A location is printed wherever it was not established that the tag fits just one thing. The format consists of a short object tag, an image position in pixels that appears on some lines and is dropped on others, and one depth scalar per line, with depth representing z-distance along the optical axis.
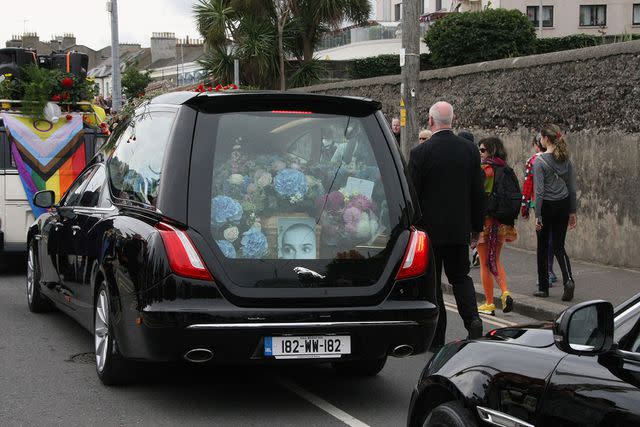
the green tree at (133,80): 75.81
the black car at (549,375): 3.17
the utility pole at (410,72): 15.13
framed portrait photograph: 6.29
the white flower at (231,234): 6.21
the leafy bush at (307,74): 38.47
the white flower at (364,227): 6.45
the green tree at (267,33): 38.81
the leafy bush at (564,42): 46.78
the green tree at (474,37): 41.28
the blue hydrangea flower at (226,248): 6.16
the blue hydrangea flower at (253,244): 6.21
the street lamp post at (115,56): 28.32
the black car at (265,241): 6.06
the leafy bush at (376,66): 44.12
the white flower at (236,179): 6.32
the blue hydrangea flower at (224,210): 6.23
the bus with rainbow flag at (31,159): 13.41
